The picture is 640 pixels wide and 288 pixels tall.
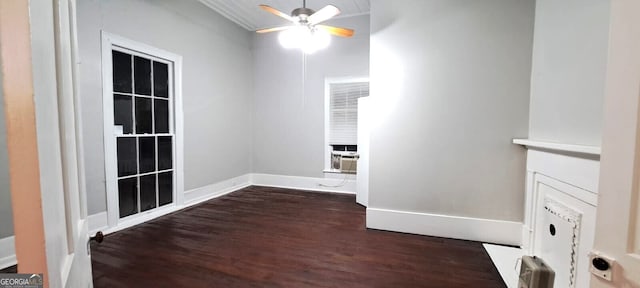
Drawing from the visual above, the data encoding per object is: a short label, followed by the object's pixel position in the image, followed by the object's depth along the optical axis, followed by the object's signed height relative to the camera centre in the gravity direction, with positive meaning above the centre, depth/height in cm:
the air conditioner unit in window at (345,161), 480 -59
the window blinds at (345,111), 480 +33
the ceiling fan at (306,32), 277 +106
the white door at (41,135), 38 -2
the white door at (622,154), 68 -6
